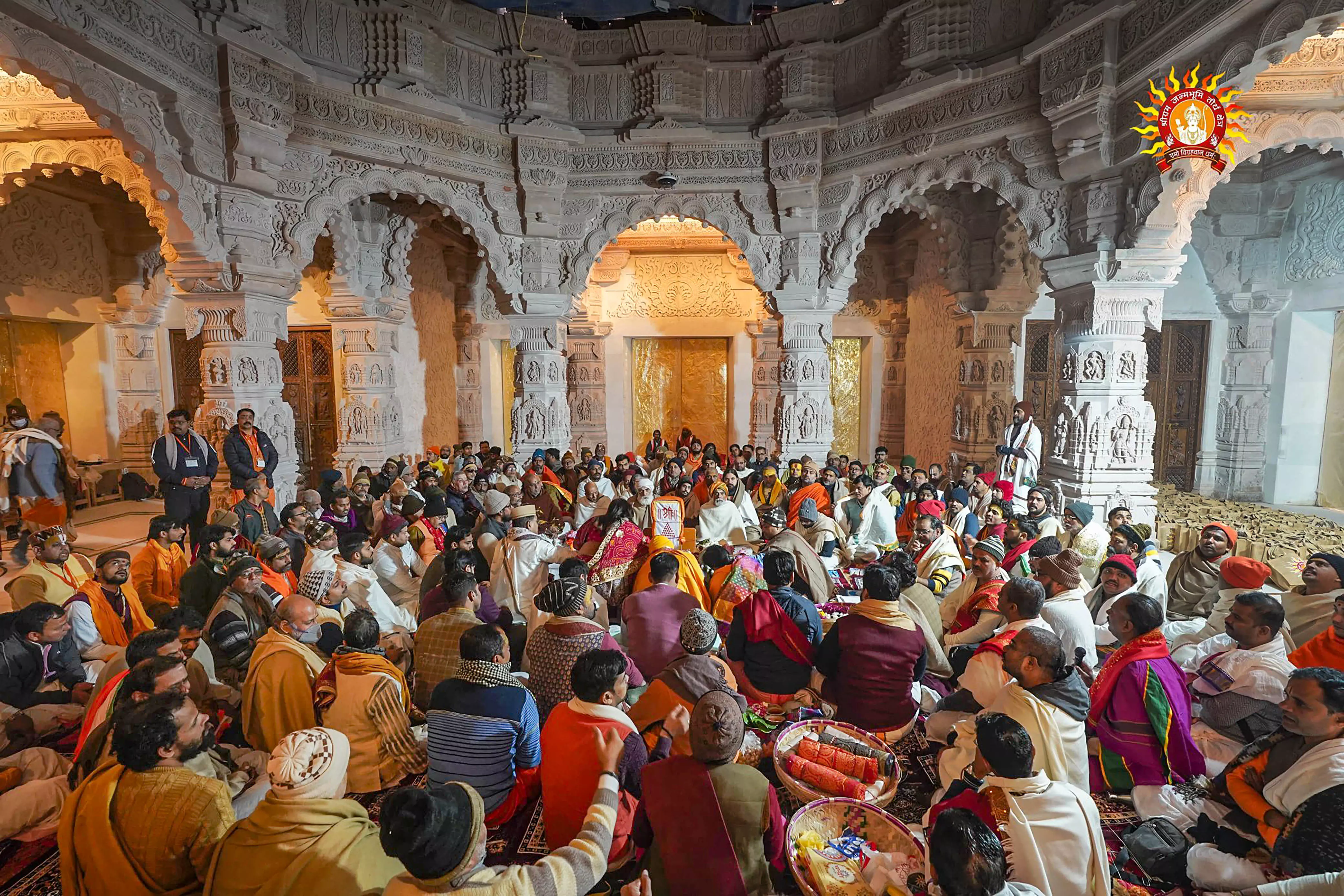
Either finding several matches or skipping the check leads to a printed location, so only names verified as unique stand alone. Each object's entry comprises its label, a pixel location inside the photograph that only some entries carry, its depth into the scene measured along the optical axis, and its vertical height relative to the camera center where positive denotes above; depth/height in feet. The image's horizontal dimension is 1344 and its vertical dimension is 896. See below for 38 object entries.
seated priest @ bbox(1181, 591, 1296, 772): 9.30 -4.33
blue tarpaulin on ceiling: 24.73 +14.78
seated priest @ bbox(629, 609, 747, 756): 8.96 -4.10
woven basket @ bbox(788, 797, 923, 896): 7.65 -5.37
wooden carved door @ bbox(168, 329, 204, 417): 34.60 +0.65
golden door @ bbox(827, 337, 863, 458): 41.65 -0.17
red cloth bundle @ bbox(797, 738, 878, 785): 8.99 -5.26
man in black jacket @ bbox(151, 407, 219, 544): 18.97 -2.51
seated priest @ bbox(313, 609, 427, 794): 9.10 -4.57
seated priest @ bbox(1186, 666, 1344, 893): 6.33 -4.30
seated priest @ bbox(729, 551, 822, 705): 11.10 -4.33
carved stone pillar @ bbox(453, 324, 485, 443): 40.50 +0.14
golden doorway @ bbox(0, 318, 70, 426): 28.12 +0.70
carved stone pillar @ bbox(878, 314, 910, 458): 40.06 -0.12
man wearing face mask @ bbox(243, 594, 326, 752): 9.45 -4.50
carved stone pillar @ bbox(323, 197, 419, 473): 30.73 +2.23
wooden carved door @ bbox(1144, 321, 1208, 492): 32.30 -0.30
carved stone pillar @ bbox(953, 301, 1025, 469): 31.48 +0.70
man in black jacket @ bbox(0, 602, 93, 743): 10.24 -4.61
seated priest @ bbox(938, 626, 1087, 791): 7.61 -3.82
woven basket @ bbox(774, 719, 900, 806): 8.77 -5.30
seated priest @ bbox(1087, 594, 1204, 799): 8.77 -4.42
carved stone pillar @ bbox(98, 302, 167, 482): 31.58 +0.30
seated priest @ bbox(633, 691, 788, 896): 6.37 -4.24
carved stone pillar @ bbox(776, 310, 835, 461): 28.17 -0.05
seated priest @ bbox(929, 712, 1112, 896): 6.14 -4.14
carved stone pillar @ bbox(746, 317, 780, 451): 39.96 +0.23
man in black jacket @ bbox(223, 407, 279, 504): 20.13 -2.21
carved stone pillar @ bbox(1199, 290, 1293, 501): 29.66 -0.04
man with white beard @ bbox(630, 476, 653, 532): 19.56 -3.72
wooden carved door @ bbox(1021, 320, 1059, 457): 33.63 +1.01
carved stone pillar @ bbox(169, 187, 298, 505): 21.04 +2.27
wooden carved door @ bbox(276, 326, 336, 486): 35.22 -0.25
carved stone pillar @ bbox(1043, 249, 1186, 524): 20.36 +0.16
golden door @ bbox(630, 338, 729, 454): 43.06 -0.06
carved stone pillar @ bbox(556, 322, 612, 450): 41.22 +0.00
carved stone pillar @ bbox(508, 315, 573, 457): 28.81 +0.18
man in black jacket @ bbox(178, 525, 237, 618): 12.80 -3.79
